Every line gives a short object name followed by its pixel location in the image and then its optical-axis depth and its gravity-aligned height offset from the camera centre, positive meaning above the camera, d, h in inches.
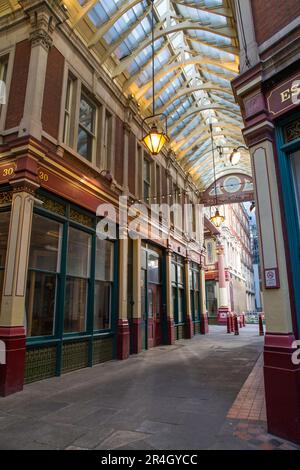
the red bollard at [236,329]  698.2 -42.4
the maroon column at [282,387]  148.7 -37.1
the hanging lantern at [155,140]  323.3 +168.8
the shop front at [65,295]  272.1 +15.7
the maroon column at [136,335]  414.6 -31.4
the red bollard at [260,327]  656.4 -36.7
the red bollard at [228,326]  751.1 -39.8
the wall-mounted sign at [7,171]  270.0 +116.9
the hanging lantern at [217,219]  622.1 +172.4
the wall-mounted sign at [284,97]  176.7 +117.8
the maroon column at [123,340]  374.3 -34.0
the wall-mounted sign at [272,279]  169.6 +15.7
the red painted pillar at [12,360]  226.3 -34.6
